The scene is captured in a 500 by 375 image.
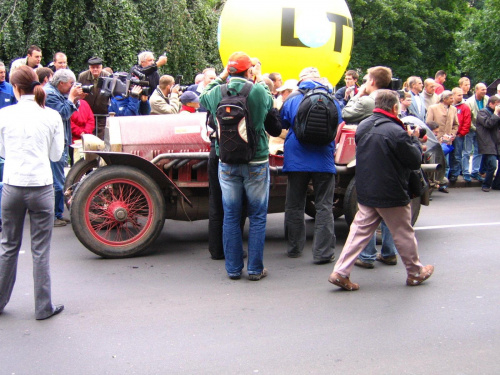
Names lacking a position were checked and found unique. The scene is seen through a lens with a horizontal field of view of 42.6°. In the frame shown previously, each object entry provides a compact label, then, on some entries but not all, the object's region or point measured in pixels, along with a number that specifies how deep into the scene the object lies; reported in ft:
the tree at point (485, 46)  69.21
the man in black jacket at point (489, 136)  38.45
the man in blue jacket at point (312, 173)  20.08
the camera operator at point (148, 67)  31.07
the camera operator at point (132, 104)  29.35
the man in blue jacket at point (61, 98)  24.72
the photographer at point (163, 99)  28.58
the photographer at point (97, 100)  32.30
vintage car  20.54
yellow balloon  32.22
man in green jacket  18.10
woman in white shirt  15.14
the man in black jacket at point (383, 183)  17.02
